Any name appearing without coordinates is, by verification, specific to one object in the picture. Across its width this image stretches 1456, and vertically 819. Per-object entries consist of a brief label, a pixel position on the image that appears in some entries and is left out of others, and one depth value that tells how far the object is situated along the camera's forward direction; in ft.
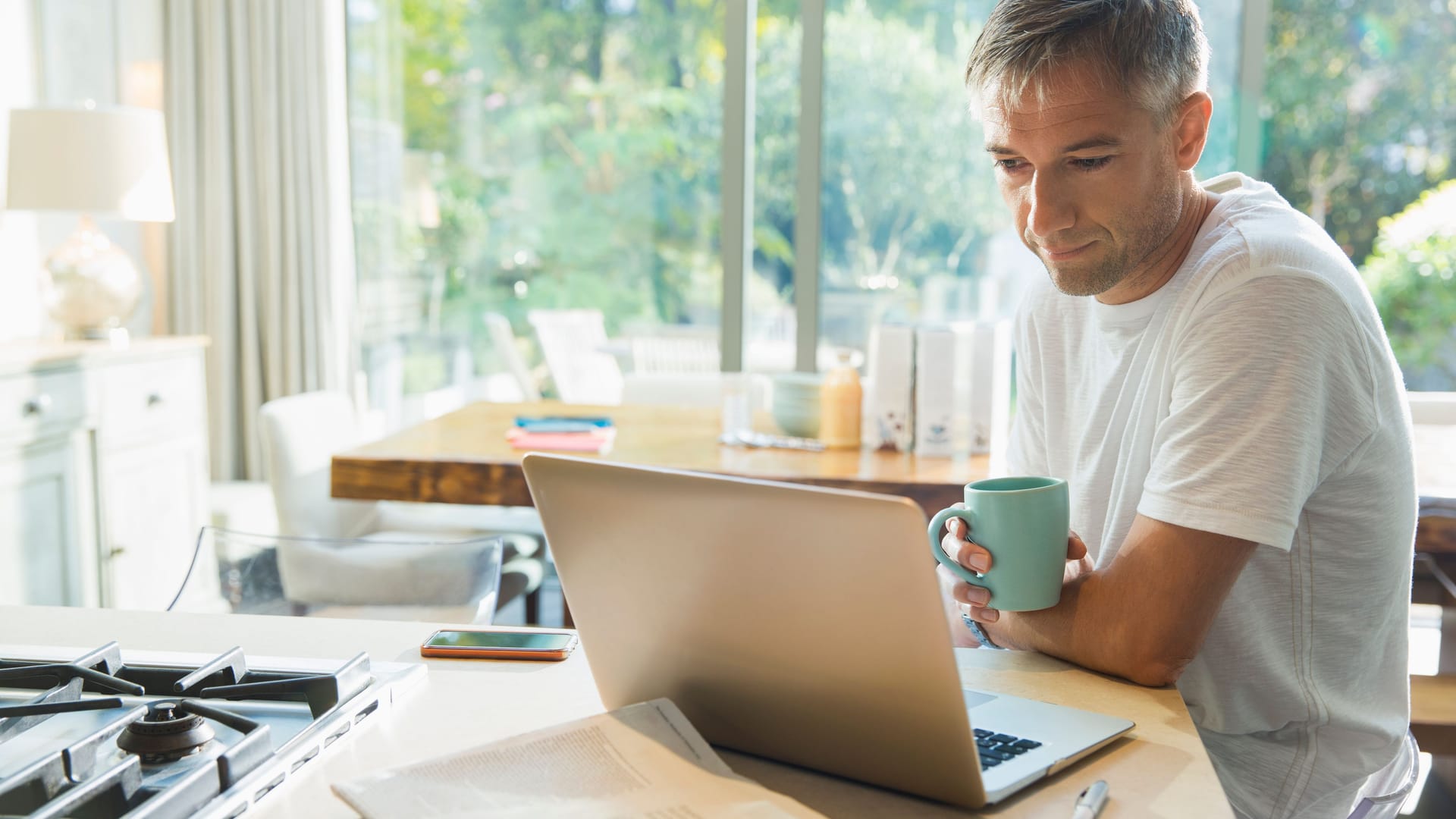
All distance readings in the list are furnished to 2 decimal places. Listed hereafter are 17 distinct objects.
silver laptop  2.14
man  3.17
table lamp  9.61
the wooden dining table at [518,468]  6.85
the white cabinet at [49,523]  8.98
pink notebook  7.83
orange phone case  3.34
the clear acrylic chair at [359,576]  4.51
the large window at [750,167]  13.23
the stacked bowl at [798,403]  8.25
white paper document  2.22
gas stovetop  2.16
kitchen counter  2.42
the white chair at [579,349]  14.70
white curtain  14.01
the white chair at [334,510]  8.21
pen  2.31
